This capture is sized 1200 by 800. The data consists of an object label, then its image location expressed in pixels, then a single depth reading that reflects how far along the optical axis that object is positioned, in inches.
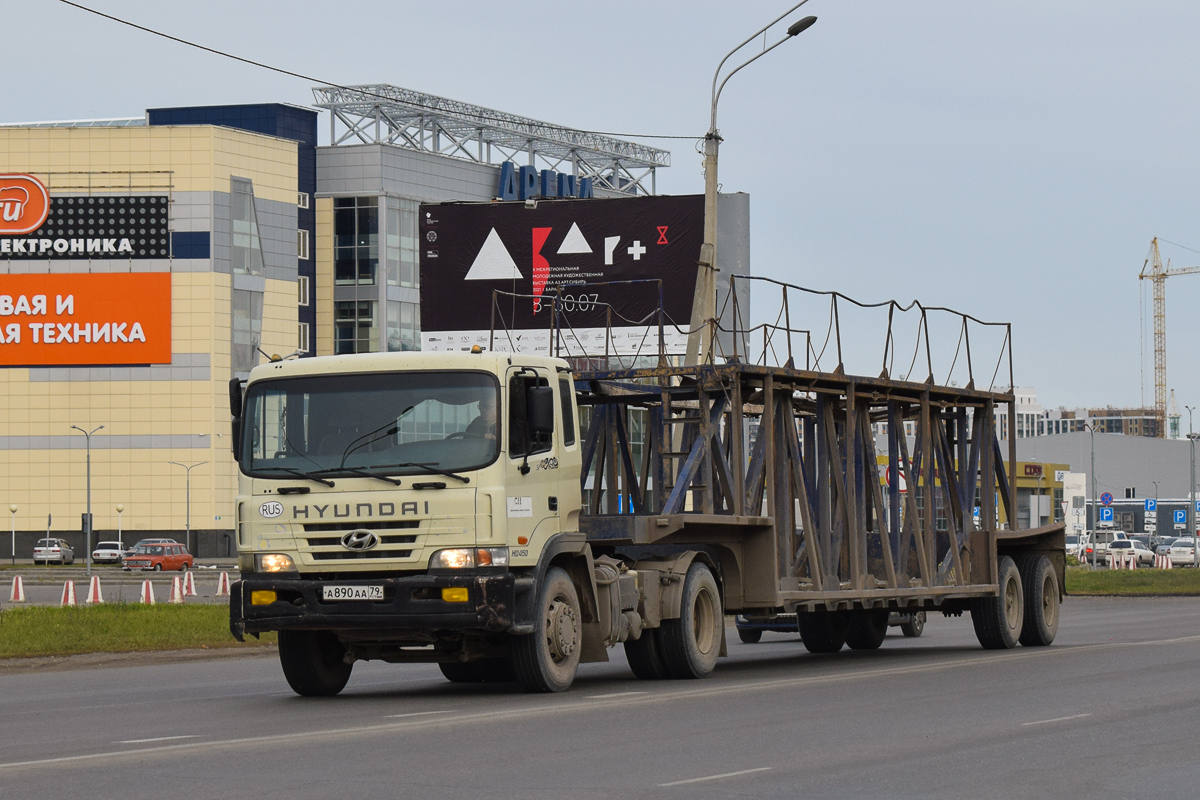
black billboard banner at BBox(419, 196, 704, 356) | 1536.7
